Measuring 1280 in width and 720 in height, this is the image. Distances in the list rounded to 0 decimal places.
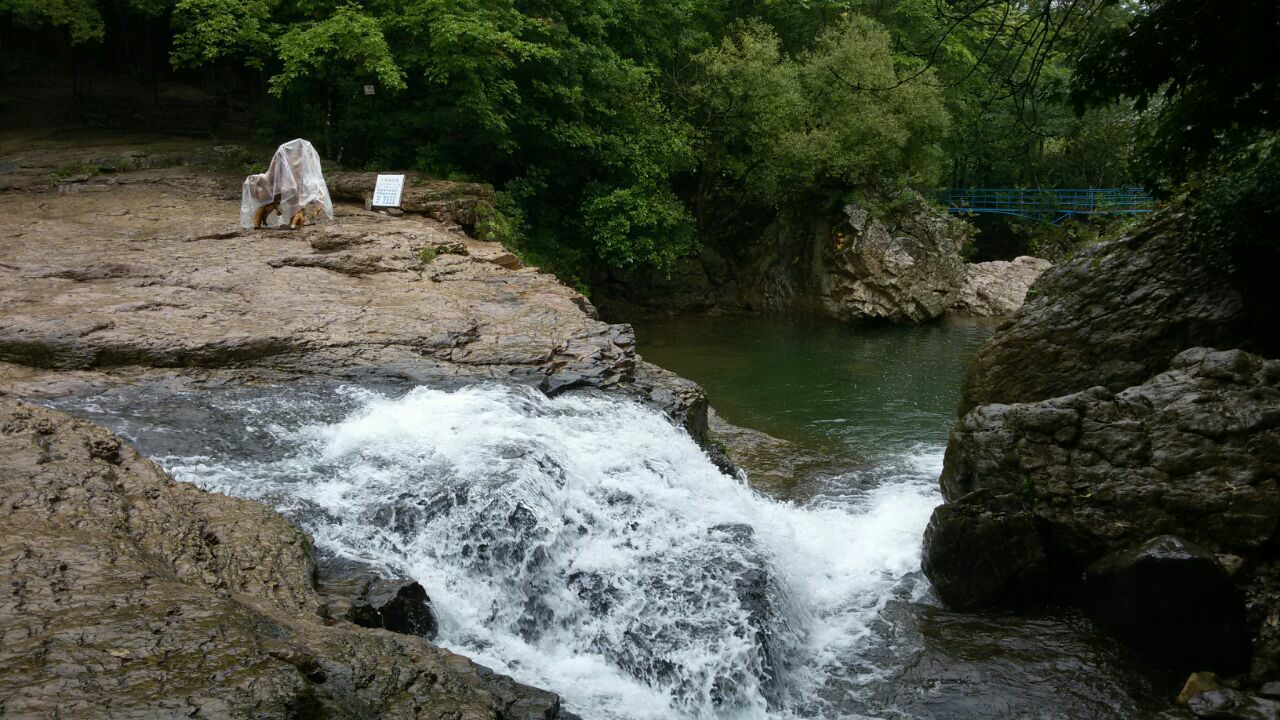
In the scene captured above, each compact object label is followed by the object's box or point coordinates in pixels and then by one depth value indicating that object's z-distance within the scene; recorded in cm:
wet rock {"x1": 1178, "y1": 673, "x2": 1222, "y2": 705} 659
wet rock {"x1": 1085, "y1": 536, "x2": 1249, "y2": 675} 687
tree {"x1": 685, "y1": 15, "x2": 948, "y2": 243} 2236
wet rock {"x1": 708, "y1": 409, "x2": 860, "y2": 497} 1138
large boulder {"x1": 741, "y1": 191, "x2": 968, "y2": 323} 2230
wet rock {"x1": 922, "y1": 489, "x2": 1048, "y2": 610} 789
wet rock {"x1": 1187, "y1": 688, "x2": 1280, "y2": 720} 625
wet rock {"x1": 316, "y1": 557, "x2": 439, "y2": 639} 550
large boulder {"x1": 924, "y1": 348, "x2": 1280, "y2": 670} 722
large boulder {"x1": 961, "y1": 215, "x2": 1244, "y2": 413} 933
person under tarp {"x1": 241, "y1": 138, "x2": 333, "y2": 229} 1310
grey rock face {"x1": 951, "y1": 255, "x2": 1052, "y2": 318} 2405
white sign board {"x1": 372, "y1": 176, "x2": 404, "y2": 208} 1450
